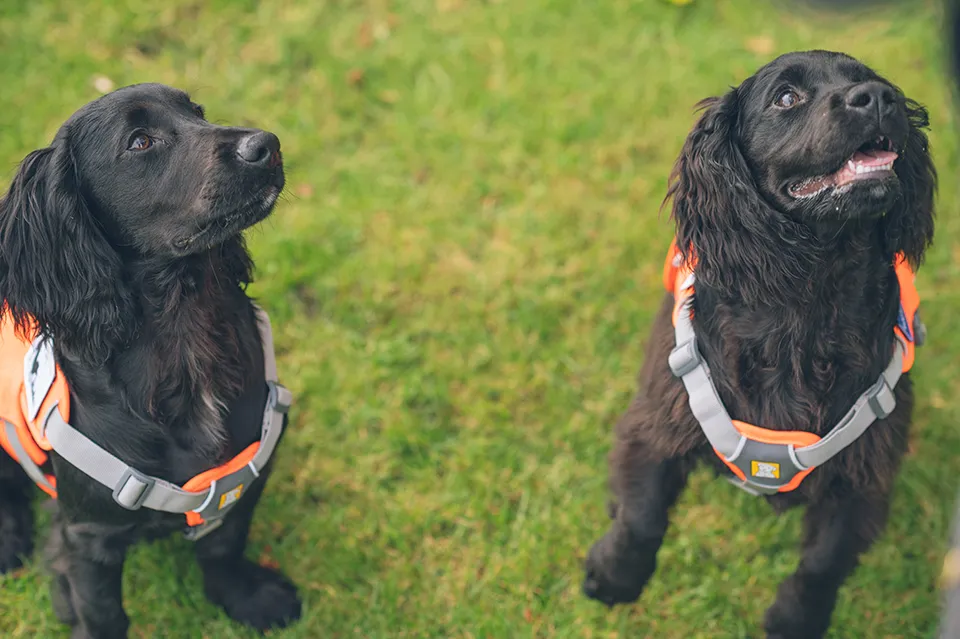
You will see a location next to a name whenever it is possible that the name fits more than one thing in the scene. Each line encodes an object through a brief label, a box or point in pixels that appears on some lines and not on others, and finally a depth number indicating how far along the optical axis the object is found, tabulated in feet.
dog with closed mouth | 8.57
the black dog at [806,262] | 8.46
